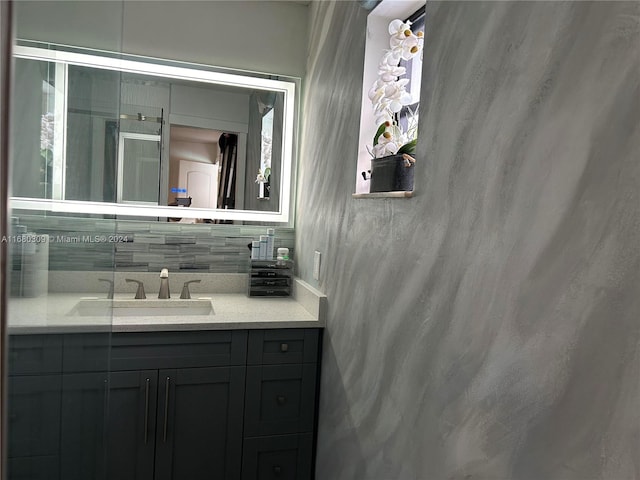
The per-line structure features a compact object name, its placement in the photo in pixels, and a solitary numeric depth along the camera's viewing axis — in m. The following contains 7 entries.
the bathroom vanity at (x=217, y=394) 1.89
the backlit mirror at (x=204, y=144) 2.39
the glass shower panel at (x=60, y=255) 0.65
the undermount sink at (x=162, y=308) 2.22
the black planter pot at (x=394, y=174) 1.44
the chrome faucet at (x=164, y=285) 2.34
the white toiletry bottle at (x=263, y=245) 2.48
